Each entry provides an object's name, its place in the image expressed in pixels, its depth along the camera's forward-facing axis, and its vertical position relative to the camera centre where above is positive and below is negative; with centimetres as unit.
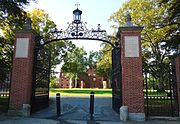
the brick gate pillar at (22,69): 590 +25
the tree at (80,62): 3553 +381
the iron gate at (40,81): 640 -32
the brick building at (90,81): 4205 -189
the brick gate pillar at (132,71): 557 +19
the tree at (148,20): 1351 +570
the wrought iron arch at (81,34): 654 +200
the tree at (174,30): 676 +279
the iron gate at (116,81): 617 -28
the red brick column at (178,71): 590 +21
